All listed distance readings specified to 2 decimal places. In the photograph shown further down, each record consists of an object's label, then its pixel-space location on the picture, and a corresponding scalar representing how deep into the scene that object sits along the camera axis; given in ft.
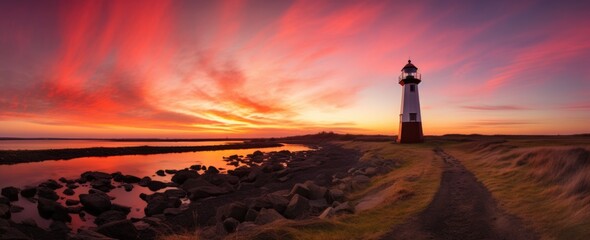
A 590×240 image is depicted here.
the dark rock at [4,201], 60.52
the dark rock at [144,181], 90.90
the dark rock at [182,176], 92.07
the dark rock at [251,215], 41.91
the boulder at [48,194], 69.01
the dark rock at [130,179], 96.22
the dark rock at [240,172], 100.22
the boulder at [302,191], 50.72
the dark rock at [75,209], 57.57
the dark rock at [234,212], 43.39
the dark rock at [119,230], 38.88
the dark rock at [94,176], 101.47
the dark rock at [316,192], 50.40
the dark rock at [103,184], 83.00
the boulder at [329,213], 36.50
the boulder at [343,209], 37.21
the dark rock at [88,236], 31.72
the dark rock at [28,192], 73.15
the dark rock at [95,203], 57.36
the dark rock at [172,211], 54.65
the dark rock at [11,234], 31.87
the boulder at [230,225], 38.24
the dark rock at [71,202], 63.75
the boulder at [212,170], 115.18
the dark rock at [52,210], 53.06
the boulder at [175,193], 69.67
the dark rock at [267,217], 38.00
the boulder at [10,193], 70.18
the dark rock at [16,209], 58.95
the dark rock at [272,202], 44.80
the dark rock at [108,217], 50.85
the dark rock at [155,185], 83.46
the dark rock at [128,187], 81.96
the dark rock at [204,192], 67.10
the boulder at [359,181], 60.65
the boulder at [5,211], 52.49
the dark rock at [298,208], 41.38
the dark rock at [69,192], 76.06
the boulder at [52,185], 84.84
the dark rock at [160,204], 56.08
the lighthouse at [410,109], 159.43
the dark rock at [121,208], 58.85
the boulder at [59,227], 43.93
